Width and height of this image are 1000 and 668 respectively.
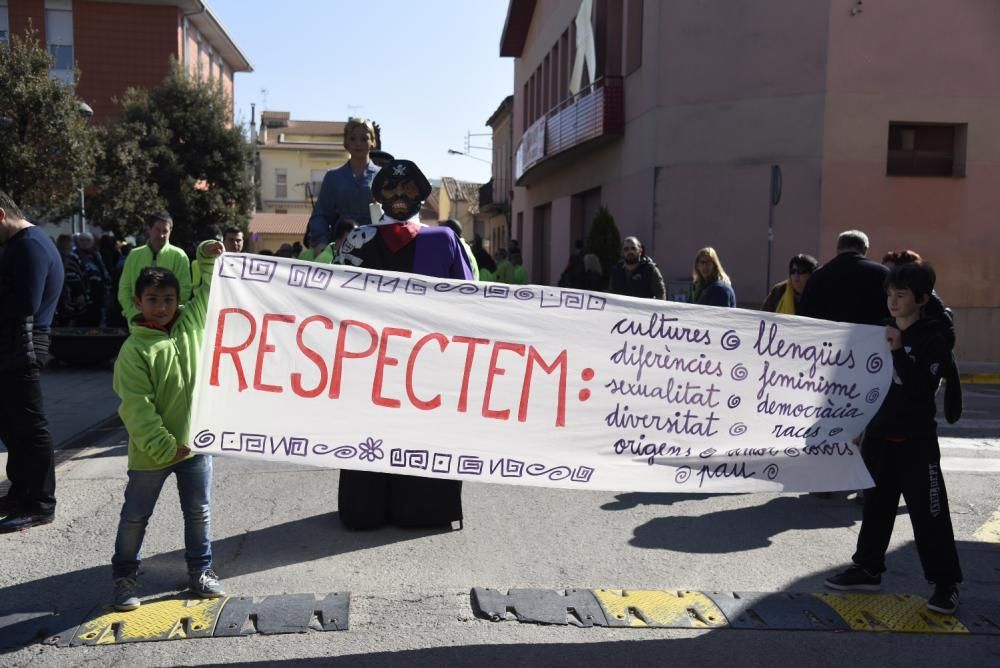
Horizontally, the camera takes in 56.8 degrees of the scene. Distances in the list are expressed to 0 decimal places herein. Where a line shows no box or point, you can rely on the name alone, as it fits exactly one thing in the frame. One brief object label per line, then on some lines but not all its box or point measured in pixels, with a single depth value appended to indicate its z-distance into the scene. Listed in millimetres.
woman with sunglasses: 7434
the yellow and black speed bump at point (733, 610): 4348
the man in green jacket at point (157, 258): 7840
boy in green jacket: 4129
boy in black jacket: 4387
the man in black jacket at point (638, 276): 9492
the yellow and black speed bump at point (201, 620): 4090
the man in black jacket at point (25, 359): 5500
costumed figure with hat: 5590
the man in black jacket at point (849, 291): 6023
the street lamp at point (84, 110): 19125
